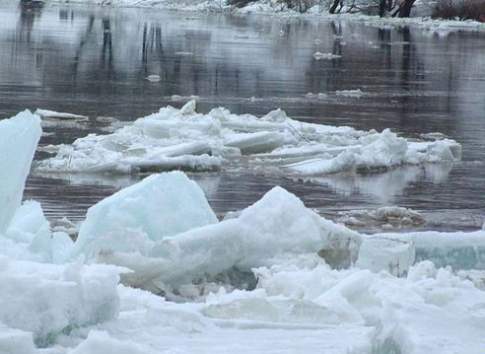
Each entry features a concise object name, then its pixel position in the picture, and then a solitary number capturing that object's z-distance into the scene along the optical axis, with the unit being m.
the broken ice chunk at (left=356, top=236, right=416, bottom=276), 12.90
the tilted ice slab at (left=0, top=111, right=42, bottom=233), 11.21
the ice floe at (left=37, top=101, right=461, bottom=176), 21.56
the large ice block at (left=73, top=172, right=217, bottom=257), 11.93
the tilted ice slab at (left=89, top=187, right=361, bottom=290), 11.86
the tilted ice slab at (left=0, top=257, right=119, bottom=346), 9.12
